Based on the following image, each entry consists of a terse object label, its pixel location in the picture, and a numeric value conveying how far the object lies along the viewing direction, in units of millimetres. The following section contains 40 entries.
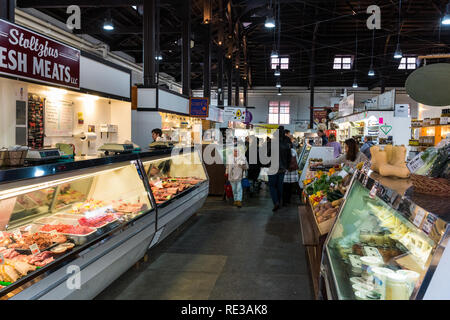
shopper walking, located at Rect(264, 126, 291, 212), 7598
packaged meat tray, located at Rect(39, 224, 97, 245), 2982
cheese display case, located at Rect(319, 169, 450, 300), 1288
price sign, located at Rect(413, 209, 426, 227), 1397
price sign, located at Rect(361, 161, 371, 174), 2874
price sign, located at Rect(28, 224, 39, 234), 3088
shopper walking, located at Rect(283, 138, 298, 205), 8359
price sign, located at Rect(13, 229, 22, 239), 2912
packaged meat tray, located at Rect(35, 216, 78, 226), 3326
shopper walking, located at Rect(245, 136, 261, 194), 9078
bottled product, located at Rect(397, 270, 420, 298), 1806
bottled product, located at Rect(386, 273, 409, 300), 1830
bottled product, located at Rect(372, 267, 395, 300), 1963
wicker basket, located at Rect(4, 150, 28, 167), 2562
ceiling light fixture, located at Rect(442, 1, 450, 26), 9911
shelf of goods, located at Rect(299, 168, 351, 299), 3195
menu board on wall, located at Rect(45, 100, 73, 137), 7273
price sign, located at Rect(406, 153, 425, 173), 2826
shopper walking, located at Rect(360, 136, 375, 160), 6320
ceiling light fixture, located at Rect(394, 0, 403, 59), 14409
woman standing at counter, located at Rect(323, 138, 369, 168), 6098
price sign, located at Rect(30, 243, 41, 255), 2660
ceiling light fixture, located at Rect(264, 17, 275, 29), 11242
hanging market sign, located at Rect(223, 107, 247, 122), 16919
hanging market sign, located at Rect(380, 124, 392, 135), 15875
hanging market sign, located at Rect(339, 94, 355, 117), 19516
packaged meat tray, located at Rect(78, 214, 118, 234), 3273
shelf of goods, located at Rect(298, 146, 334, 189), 9367
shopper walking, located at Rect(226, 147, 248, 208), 7878
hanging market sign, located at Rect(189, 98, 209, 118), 12117
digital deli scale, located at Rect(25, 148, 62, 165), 2728
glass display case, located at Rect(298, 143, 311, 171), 10418
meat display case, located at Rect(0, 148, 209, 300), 2396
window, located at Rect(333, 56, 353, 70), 27844
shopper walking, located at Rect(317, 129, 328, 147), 10602
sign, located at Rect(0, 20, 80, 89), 5387
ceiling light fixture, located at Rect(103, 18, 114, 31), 11242
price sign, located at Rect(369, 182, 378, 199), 2171
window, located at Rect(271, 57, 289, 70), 29031
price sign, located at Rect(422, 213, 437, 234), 1298
